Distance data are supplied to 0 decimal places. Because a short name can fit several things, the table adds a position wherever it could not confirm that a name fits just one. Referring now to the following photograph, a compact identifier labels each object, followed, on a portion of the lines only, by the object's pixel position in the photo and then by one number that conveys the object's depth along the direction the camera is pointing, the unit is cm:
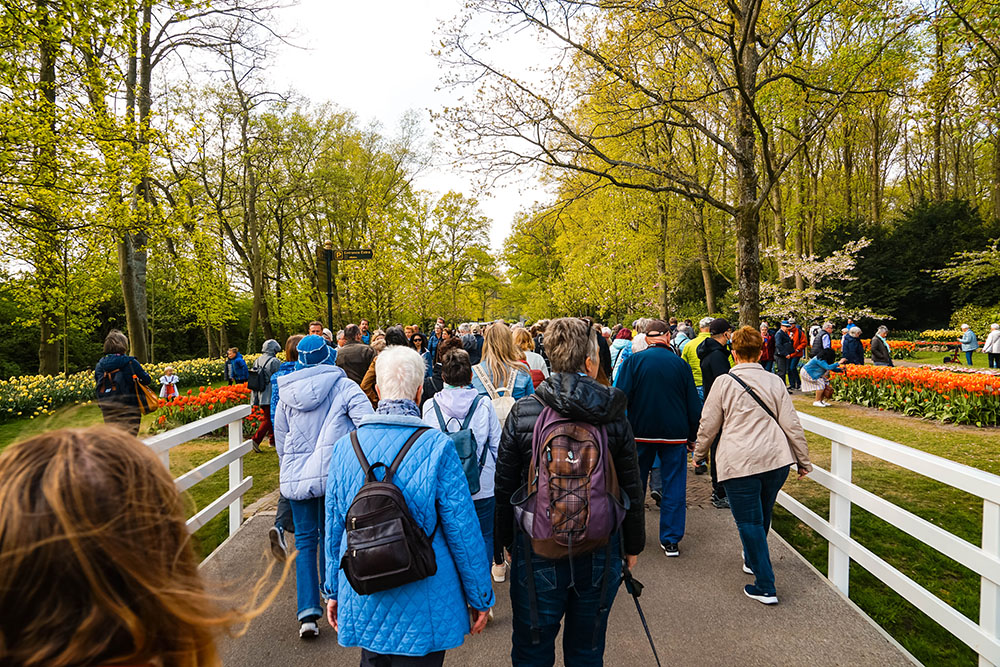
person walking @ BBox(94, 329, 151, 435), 658
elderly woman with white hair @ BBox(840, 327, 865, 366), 1474
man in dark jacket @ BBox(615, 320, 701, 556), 498
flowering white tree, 2312
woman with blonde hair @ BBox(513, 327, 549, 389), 576
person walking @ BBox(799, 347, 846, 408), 1294
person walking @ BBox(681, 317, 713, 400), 662
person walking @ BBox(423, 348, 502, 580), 381
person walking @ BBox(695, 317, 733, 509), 587
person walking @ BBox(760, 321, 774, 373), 1265
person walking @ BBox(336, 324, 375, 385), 531
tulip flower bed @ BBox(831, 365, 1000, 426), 995
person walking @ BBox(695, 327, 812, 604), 383
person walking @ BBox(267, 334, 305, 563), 438
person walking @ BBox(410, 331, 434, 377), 1260
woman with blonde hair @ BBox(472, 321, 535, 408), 467
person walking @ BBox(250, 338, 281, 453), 802
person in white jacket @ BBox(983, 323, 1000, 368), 1734
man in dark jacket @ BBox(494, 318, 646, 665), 251
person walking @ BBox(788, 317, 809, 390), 1513
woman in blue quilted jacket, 218
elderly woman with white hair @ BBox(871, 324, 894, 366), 1393
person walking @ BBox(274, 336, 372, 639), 348
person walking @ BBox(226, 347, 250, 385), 1228
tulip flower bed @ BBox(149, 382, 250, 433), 1034
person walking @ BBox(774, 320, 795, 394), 1495
